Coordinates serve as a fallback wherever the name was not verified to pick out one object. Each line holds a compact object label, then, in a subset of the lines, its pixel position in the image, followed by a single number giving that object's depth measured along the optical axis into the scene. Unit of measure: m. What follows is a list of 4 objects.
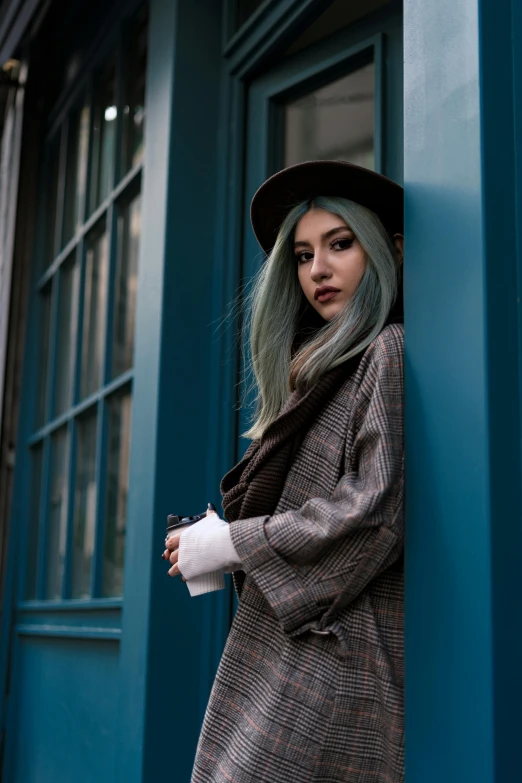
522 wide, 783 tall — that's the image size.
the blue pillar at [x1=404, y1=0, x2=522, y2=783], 1.37
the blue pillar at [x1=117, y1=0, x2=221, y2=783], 2.63
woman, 1.50
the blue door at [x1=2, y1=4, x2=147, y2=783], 3.28
